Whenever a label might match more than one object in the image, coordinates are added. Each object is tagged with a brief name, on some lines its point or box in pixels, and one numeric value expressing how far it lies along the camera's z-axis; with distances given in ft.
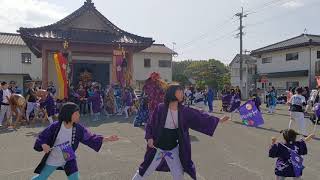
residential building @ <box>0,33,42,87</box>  86.89
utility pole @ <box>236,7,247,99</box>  88.49
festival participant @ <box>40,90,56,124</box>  30.77
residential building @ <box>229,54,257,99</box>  114.97
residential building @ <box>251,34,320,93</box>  85.99
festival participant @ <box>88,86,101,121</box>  39.13
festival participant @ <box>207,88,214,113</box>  54.48
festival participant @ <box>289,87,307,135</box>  27.70
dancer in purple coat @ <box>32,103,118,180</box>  11.47
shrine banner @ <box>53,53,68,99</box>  40.80
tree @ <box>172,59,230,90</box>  135.26
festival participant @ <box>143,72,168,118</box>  28.24
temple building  48.63
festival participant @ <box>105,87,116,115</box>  44.98
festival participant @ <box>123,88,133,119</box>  41.77
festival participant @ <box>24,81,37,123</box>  35.71
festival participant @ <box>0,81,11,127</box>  32.75
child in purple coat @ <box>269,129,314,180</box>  13.01
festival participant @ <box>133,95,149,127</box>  32.44
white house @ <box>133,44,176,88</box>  97.13
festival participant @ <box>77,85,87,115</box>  43.47
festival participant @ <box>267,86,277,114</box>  52.40
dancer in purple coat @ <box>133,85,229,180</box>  12.30
